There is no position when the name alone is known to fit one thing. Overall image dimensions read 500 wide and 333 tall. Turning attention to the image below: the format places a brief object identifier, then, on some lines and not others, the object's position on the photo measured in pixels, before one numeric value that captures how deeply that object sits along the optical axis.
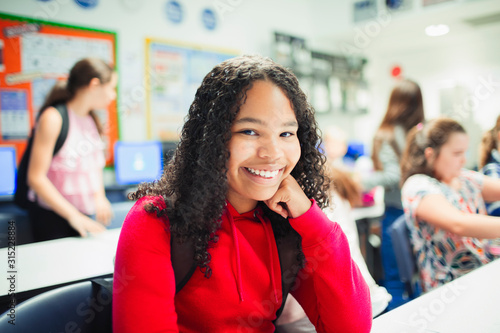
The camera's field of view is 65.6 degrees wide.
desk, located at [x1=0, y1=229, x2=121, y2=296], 1.33
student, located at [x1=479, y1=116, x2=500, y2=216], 2.33
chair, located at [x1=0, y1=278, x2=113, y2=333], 0.88
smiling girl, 0.89
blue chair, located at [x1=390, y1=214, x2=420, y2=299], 1.79
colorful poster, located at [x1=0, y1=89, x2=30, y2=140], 2.93
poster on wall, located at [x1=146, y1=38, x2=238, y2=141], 3.72
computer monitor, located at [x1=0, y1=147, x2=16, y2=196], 2.71
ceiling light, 4.50
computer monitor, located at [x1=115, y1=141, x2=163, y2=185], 3.31
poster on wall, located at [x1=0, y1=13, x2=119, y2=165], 2.91
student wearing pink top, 1.91
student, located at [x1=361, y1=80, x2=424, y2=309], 2.60
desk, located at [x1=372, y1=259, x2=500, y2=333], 0.98
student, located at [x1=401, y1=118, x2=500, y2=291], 1.54
